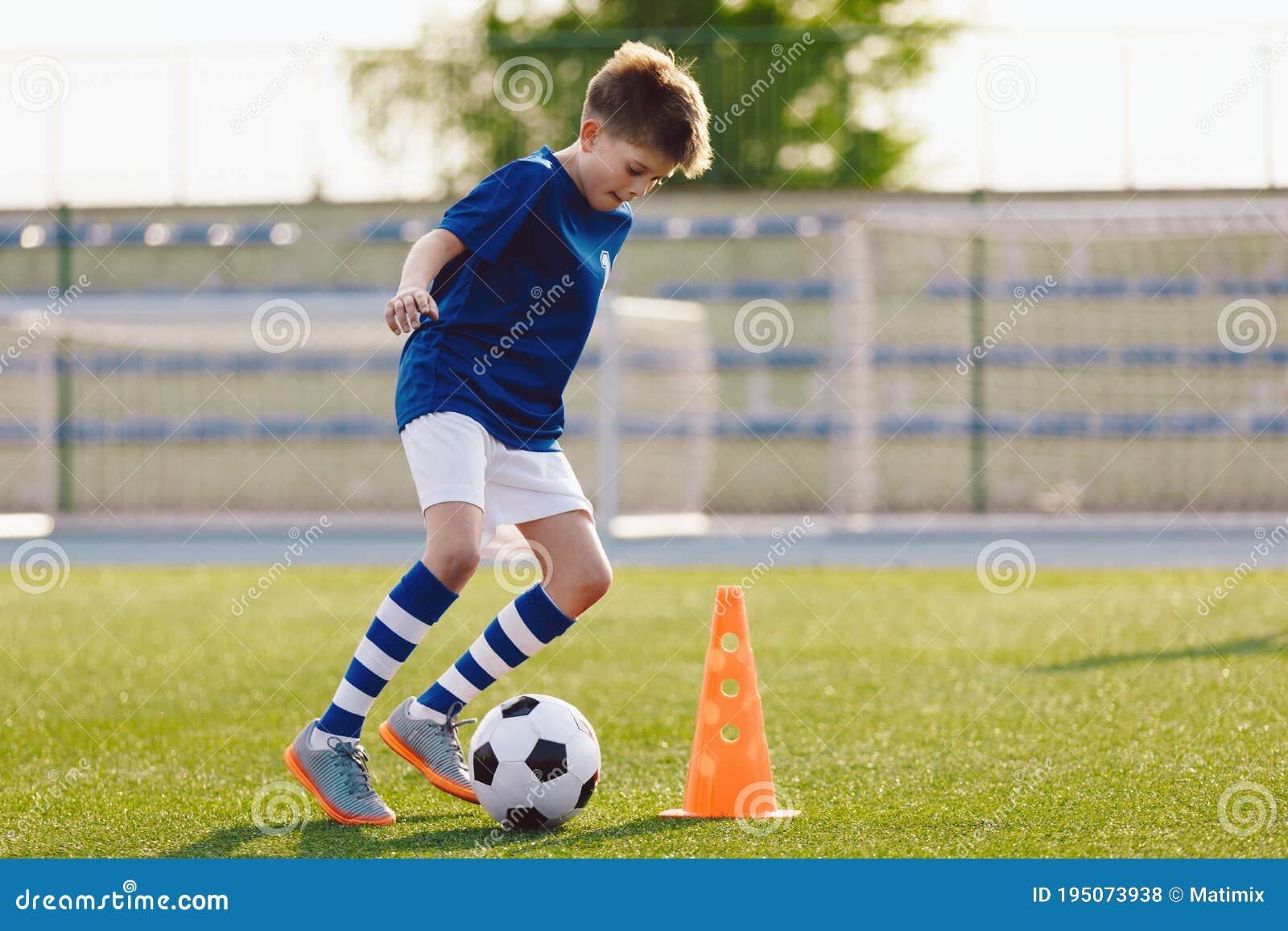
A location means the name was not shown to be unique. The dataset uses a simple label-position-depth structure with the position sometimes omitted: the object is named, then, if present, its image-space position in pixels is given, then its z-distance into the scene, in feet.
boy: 20.48
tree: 90.33
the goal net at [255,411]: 85.10
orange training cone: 20.13
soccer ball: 19.51
